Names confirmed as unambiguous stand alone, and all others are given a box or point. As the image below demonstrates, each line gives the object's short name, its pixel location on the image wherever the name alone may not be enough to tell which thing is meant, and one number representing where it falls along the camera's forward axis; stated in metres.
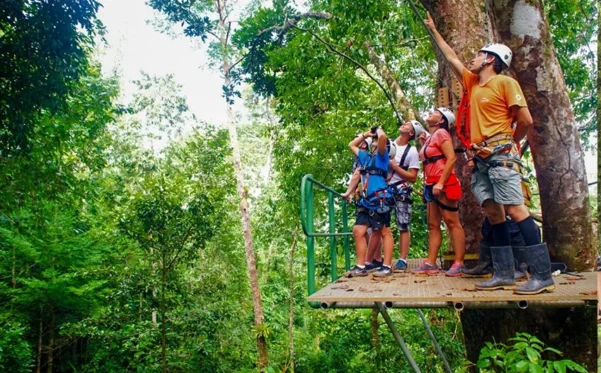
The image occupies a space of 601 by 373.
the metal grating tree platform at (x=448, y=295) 2.59
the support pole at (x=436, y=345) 4.37
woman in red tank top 3.99
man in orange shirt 3.03
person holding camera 4.60
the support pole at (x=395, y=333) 2.88
